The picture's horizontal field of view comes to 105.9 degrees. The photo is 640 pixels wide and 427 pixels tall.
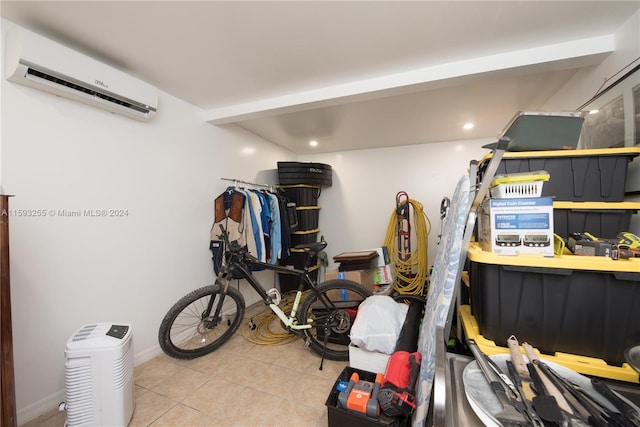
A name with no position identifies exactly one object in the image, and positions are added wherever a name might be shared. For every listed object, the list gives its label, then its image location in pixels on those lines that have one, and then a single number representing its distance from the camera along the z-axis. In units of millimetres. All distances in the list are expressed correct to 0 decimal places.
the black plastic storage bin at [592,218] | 1093
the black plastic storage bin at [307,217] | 3496
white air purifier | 1266
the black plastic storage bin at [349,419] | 1083
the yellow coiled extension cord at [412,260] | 2844
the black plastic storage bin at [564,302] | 799
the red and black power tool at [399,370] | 1190
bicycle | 2014
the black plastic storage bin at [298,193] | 3463
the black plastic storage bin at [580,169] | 1071
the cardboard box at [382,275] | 2896
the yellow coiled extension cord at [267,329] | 2285
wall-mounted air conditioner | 1286
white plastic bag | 1550
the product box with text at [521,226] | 865
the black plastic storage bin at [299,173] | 3332
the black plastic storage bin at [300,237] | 3477
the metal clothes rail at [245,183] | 2729
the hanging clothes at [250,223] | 2458
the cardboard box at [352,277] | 2281
